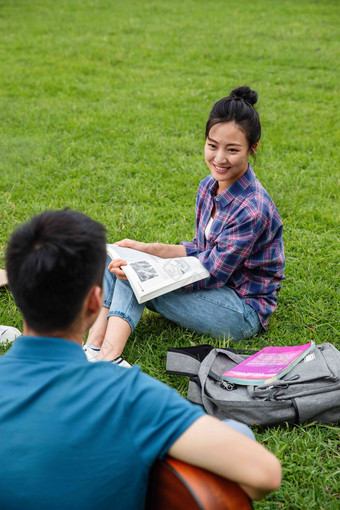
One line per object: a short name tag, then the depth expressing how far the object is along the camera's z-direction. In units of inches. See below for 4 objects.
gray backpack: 96.7
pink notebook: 100.0
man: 52.5
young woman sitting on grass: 114.0
